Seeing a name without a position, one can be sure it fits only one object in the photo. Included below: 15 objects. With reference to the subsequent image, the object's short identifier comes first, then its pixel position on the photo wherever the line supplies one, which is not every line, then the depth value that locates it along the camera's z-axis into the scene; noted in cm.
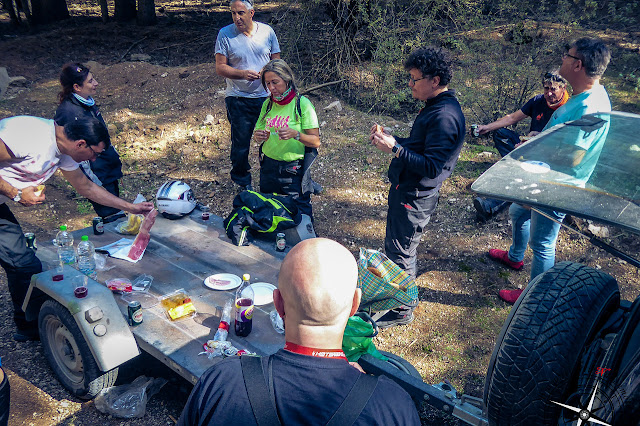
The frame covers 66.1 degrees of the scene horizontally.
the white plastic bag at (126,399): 338
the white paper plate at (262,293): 371
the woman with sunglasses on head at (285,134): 465
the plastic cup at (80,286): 336
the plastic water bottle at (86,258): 394
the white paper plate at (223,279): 387
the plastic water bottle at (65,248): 407
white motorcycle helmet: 489
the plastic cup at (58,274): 355
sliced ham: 420
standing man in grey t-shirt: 559
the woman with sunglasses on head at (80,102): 475
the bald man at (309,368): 156
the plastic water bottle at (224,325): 329
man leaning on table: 353
